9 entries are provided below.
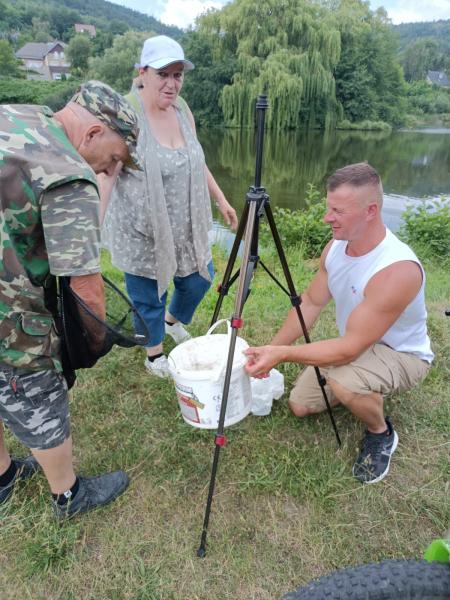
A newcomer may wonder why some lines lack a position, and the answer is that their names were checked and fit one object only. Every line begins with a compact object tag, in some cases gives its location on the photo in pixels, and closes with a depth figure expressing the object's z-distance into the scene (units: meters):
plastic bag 2.55
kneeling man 1.96
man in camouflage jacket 1.26
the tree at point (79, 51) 65.98
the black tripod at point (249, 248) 1.68
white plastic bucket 1.79
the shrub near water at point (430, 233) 6.89
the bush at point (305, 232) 6.89
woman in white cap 2.30
